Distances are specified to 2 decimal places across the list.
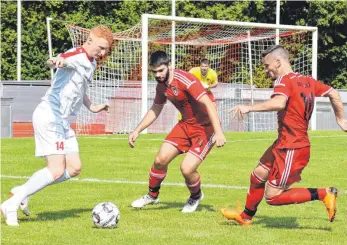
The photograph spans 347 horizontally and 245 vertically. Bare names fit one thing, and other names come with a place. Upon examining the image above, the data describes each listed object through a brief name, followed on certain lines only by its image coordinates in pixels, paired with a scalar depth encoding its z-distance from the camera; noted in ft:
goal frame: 123.73
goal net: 145.17
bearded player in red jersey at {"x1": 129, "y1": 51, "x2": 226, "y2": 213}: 53.80
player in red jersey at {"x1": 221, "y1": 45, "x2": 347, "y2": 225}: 46.89
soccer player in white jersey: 48.78
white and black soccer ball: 47.49
